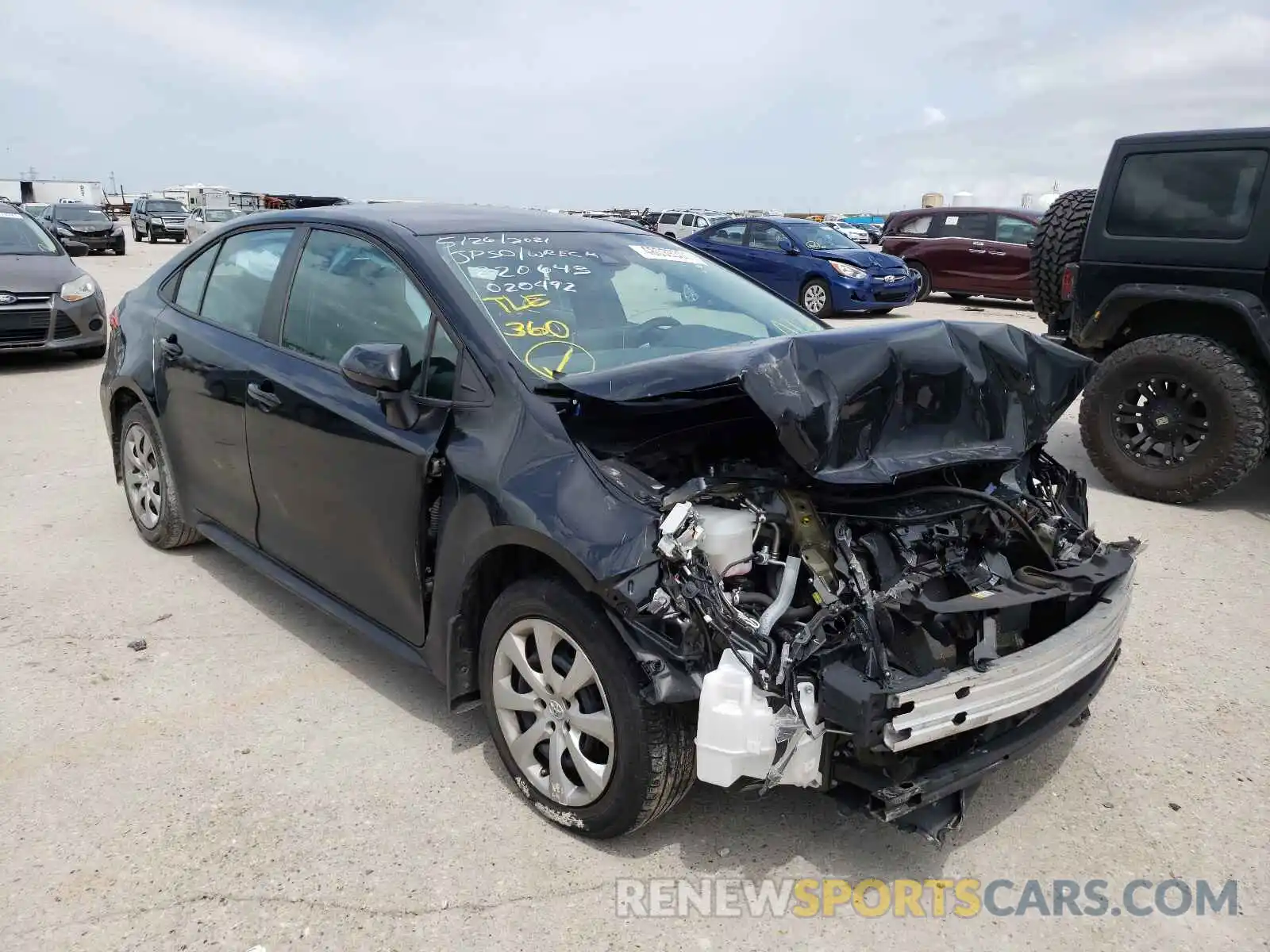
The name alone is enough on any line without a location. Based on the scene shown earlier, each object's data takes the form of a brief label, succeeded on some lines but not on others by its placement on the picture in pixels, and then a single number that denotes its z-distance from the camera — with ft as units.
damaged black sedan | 7.89
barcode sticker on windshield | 12.84
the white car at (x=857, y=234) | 101.11
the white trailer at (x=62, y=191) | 166.71
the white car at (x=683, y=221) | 78.59
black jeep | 18.30
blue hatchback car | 49.03
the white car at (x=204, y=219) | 106.22
